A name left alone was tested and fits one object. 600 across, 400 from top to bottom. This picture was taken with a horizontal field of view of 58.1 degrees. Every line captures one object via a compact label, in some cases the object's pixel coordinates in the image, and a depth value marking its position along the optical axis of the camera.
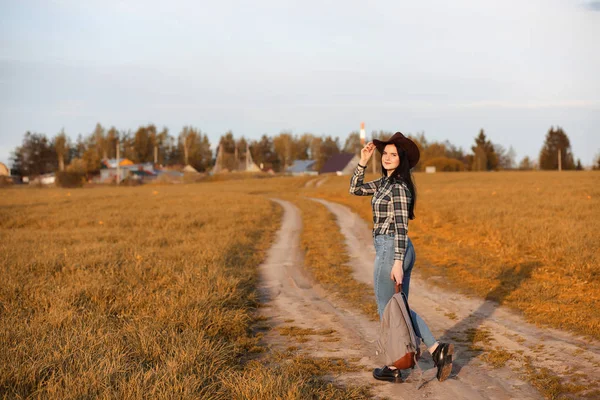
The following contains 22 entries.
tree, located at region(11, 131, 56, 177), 116.04
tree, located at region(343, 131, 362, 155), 149.38
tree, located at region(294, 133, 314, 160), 149.91
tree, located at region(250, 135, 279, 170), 140.25
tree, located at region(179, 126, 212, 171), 138.12
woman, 5.30
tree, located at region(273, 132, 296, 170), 144.25
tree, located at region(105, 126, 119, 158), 139.50
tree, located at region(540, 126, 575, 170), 108.31
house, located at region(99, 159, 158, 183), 107.19
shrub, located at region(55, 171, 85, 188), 80.39
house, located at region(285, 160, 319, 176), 126.25
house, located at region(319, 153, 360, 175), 114.95
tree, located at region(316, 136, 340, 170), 134.38
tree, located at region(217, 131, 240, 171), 126.81
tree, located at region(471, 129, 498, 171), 106.06
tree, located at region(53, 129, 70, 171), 125.44
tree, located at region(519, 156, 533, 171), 143.12
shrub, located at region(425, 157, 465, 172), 103.81
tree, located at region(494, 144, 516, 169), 131.38
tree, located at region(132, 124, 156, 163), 138.25
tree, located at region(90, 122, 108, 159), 138.75
